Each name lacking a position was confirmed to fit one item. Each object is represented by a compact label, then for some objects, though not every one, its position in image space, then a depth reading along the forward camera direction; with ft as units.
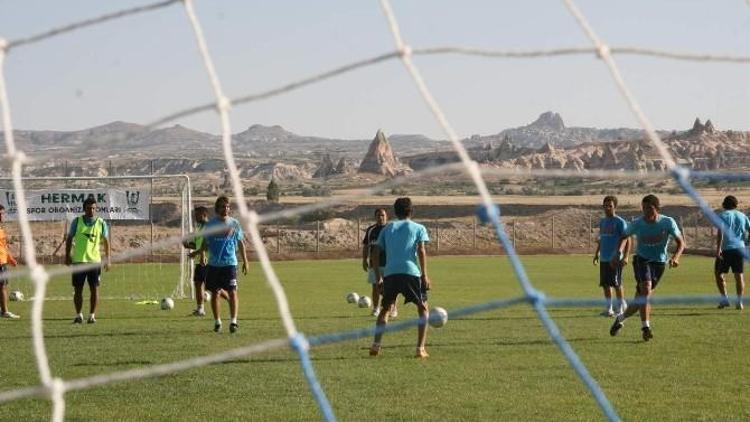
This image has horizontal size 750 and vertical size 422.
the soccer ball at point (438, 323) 42.57
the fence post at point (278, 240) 158.38
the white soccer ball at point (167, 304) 64.54
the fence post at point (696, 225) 172.65
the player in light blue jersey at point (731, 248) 55.21
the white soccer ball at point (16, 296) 77.36
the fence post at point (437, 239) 161.62
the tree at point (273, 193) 225.00
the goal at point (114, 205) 77.41
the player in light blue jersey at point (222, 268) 48.34
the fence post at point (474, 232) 173.14
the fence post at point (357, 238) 166.20
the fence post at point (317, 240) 161.60
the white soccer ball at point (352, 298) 65.67
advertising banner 83.30
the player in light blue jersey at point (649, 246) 45.24
